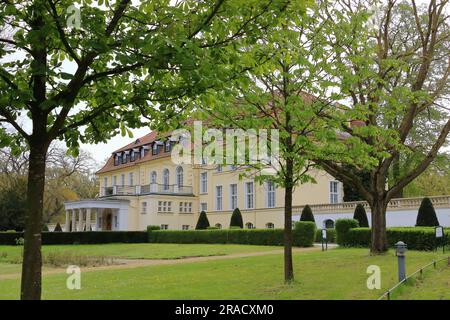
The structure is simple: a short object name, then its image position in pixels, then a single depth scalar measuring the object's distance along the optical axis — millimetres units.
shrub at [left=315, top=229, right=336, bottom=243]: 30281
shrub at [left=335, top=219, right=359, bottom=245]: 24078
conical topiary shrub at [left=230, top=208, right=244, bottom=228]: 36906
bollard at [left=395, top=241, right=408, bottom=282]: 9727
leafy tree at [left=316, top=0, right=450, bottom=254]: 11375
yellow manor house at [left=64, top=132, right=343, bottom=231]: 39906
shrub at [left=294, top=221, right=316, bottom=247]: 26875
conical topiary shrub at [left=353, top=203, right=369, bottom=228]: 29828
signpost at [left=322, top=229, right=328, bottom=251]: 22547
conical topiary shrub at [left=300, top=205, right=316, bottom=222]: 31984
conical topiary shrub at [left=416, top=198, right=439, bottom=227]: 26031
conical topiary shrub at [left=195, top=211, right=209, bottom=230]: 39344
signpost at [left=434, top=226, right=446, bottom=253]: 15900
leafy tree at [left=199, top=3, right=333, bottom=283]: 10117
